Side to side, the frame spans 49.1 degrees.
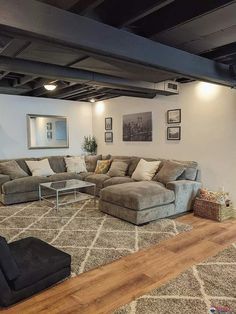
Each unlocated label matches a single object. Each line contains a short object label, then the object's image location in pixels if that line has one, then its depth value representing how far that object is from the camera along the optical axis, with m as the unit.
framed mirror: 6.30
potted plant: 7.19
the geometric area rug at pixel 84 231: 3.02
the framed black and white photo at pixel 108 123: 6.79
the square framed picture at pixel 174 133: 5.17
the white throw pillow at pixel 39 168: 5.68
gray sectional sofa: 3.93
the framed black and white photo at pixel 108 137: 6.81
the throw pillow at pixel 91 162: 6.52
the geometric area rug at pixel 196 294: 2.08
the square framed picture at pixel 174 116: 5.15
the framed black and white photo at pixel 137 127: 5.79
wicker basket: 4.14
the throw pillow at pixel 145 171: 5.05
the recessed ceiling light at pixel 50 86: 4.79
